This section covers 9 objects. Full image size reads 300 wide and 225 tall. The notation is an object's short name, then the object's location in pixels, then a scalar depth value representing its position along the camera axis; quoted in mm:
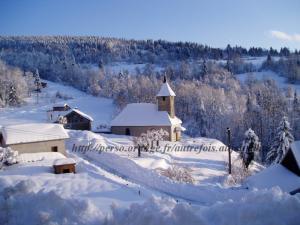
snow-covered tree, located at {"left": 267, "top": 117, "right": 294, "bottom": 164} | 37281
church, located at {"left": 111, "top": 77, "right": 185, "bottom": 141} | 48438
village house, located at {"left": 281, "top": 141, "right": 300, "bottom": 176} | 22172
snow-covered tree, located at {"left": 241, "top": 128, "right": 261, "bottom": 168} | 37438
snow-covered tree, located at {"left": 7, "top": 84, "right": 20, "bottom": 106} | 91562
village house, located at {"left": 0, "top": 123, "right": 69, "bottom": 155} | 32062
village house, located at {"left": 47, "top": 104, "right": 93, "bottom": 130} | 57531
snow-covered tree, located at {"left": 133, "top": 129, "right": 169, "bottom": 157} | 38497
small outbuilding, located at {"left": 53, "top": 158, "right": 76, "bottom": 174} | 25384
